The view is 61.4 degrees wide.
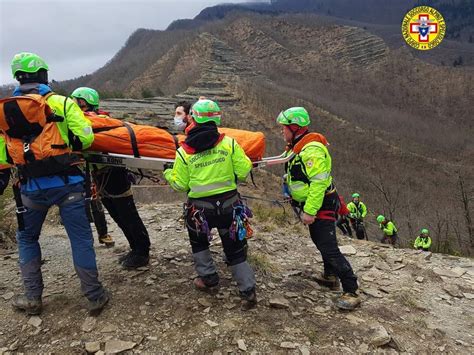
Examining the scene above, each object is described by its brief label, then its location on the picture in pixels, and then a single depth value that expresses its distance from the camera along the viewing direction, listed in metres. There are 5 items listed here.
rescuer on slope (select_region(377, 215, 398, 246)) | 14.53
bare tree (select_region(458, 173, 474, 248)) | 20.24
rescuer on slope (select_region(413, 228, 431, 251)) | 13.40
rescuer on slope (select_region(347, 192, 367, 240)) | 14.30
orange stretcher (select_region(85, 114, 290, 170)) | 4.52
